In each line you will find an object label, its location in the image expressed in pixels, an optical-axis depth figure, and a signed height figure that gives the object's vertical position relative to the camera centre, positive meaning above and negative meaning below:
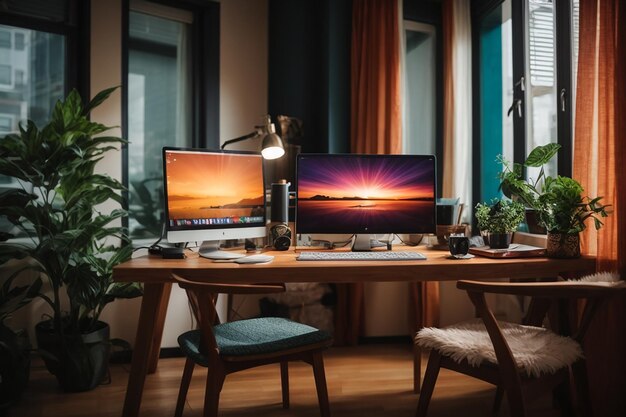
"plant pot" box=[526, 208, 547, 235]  2.36 -0.07
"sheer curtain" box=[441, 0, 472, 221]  3.12 +0.66
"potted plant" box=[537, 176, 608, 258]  1.96 -0.02
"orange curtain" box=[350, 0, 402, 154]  3.02 +0.81
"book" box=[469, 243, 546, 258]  1.99 -0.18
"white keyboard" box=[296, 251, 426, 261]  1.96 -0.19
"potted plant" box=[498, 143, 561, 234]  2.17 +0.14
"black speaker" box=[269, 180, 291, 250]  2.33 -0.02
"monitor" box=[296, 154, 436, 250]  2.27 +0.06
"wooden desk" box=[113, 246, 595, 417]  1.75 -0.23
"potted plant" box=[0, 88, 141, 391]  2.22 -0.11
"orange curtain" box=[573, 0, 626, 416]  1.87 +0.20
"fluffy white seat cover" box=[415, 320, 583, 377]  1.54 -0.46
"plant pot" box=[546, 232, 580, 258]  1.98 -0.14
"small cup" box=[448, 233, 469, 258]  2.04 -0.15
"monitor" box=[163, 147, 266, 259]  2.03 +0.05
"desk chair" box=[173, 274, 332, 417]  1.51 -0.45
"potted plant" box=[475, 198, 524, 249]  2.14 -0.05
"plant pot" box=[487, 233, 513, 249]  2.14 -0.13
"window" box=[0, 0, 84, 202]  2.73 +0.83
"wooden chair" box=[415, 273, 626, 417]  1.48 -0.46
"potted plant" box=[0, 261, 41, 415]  2.09 -0.62
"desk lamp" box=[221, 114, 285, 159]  2.46 +0.31
